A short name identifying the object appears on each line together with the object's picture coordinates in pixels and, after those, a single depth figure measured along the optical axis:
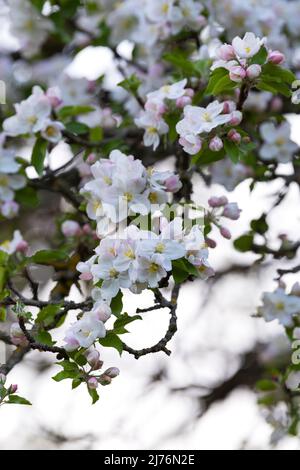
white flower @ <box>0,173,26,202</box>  2.15
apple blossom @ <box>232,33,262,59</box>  1.80
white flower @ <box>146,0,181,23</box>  2.20
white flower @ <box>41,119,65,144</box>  2.02
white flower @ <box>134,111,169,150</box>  1.98
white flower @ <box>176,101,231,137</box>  1.83
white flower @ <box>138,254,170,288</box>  1.76
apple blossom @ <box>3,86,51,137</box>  2.03
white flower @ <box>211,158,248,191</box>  2.21
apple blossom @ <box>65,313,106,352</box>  1.77
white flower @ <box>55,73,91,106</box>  2.37
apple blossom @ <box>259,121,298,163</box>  2.19
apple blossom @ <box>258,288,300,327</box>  2.11
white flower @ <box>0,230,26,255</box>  2.04
